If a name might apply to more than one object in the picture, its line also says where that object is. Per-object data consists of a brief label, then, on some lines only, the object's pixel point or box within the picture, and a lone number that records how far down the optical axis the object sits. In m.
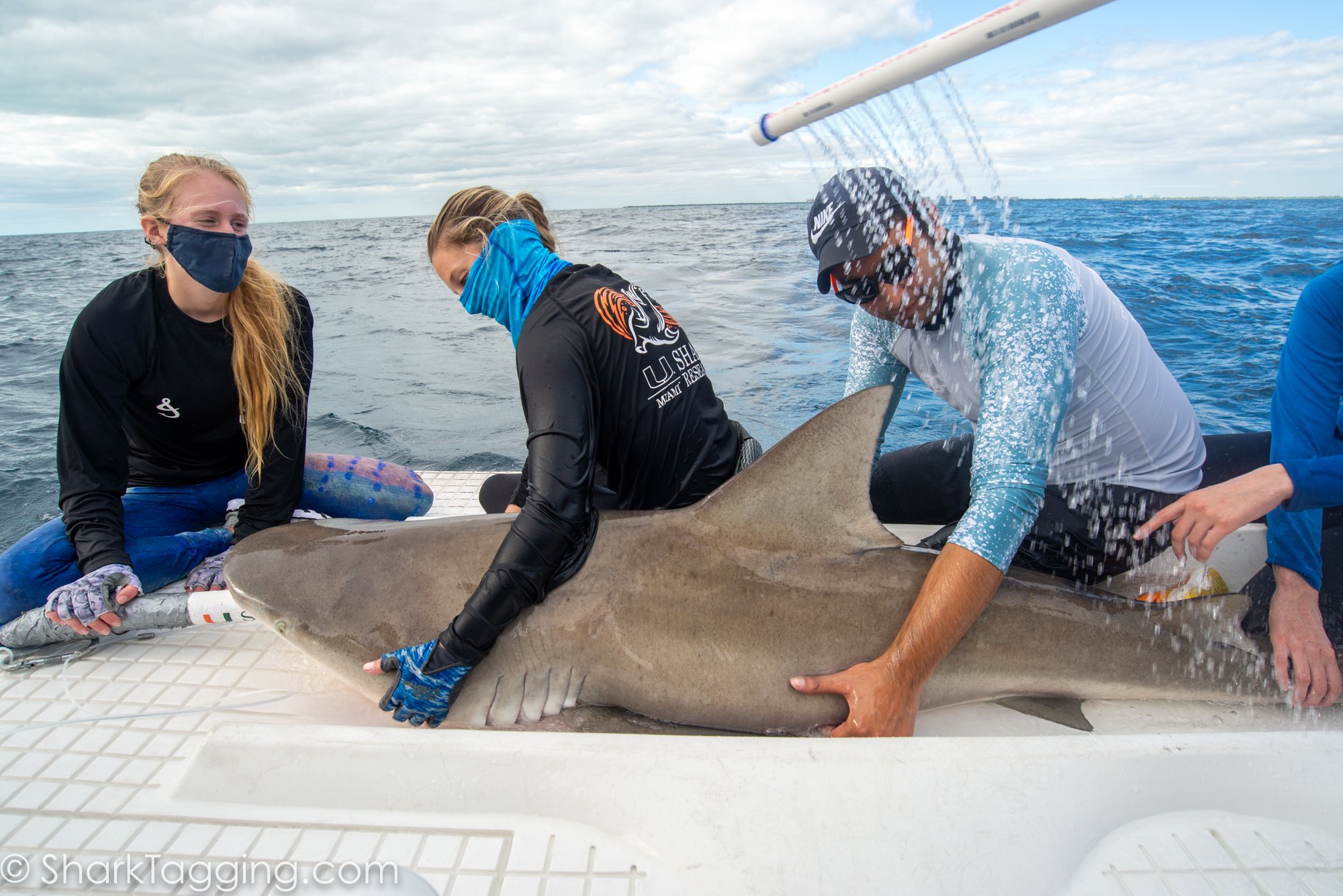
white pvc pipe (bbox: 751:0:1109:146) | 1.41
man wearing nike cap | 2.03
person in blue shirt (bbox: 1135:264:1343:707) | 2.05
